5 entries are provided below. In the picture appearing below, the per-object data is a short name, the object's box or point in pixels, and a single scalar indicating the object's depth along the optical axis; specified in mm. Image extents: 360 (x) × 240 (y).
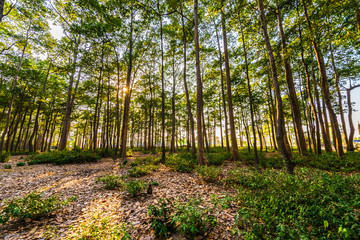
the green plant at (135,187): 4391
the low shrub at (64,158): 10062
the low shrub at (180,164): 7977
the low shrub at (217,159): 9912
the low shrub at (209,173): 5813
